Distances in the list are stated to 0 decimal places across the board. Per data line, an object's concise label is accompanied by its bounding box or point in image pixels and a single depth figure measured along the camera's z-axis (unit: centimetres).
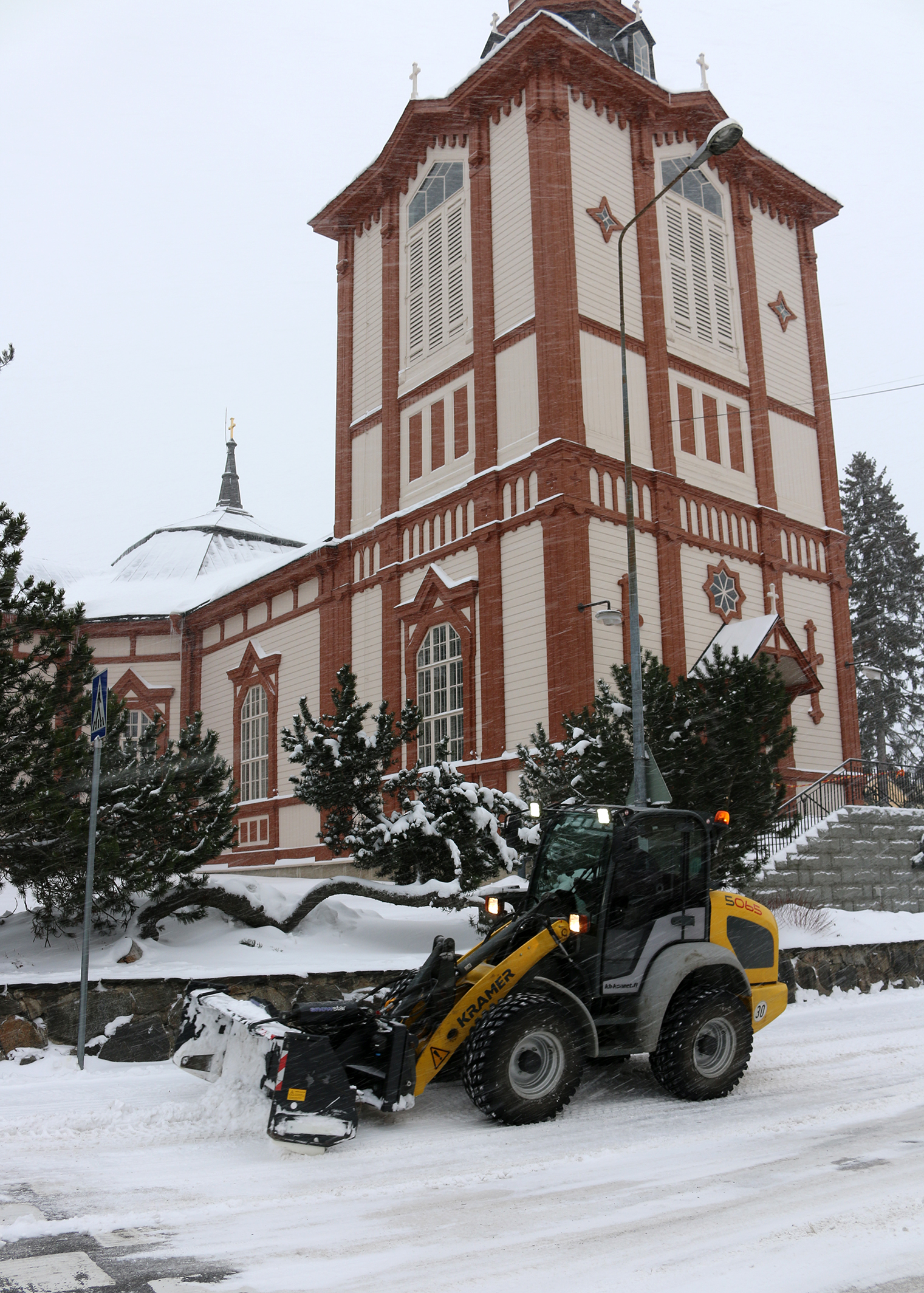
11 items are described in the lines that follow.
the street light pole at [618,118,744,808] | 1307
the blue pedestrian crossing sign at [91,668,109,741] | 932
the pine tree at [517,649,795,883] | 1424
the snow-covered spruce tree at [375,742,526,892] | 1312
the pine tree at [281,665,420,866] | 1434
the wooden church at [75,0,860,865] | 2111
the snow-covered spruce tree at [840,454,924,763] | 4500
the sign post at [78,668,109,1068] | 844
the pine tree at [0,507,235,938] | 983
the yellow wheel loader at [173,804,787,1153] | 635
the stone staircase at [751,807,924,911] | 1869
